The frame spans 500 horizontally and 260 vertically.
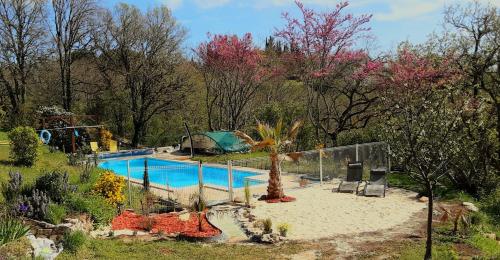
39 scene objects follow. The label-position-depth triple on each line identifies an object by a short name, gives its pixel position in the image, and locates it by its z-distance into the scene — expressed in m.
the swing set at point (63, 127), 24.33
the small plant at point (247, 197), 12.68
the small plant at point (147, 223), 10.22
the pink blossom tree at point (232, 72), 26.75
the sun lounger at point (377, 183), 14.08
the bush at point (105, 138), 27.98
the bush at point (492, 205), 12.12
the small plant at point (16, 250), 6.34
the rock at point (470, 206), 12.19
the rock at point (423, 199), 13.16
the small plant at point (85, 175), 12.49
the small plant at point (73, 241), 7.54
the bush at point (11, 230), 6.89
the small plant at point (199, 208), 9.91
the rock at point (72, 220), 8.95
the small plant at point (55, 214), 8.79
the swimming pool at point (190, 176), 16.05
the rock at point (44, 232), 8.02
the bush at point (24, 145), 14.33
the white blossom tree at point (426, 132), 7.58
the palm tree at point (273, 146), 13.57
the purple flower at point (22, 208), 8.80
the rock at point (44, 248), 6.80
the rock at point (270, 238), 9.24
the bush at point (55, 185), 10.02
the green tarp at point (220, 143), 25.28
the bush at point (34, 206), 8.86
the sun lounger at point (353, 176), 14.88
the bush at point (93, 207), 9.91
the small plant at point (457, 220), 9.65
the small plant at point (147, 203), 11.62
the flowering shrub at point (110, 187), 11.16
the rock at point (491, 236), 9.88
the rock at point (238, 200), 13.27
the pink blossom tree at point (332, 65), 22.08
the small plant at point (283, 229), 9.68
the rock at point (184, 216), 11.35
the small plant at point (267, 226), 9.58
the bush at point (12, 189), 9.68
